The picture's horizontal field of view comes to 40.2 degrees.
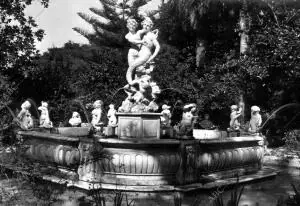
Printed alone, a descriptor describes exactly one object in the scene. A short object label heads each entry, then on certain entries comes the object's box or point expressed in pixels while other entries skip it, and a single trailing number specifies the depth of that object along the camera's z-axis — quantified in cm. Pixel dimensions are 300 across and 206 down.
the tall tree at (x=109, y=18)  2817
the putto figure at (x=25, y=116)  1005
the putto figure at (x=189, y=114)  948
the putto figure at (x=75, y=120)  1185
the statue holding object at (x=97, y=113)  1151
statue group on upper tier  890
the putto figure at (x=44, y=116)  1150
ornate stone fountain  706
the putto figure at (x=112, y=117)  1239
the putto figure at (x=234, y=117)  1083
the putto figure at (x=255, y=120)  1009
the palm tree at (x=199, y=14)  1812
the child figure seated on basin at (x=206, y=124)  1615
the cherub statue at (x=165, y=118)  1134
